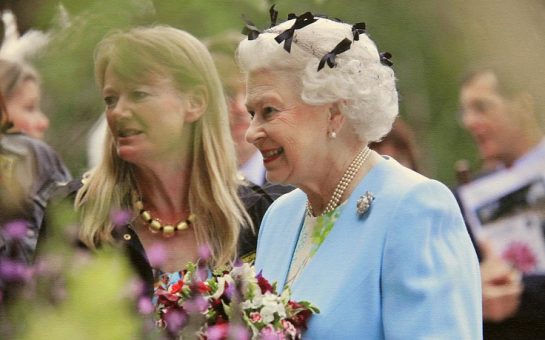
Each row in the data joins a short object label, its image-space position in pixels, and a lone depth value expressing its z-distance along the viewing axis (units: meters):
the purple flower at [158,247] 8.38
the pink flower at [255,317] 7.81
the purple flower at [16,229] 3.77
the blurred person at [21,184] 3.64
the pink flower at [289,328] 7.89
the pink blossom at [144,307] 3.12
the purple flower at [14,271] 3.48
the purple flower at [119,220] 6.29
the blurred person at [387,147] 8.14
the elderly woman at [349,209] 7.99
